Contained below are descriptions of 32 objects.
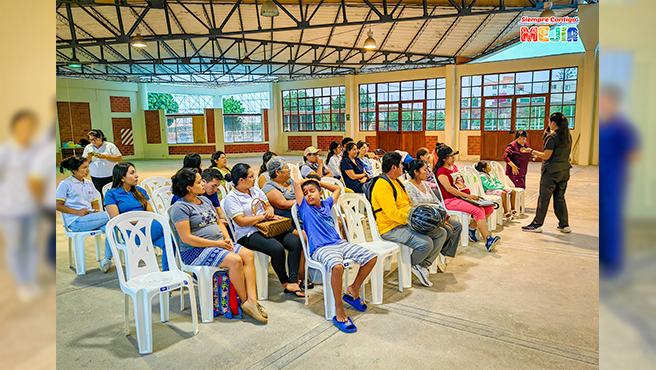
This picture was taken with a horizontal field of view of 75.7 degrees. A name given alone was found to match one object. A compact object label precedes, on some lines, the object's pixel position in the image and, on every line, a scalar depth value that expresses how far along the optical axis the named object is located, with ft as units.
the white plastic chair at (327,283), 9.55
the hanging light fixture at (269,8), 21.88
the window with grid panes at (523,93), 40.27
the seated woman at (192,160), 14.74
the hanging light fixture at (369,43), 29.73
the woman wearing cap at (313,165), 17.35
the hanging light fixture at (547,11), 26.43
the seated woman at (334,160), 19.36
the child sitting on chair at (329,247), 9.35
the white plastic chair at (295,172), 16.76
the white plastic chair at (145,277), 8.21
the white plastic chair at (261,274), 10.86
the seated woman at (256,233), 10.81
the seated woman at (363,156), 19.54
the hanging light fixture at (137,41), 26.71
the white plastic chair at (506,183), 19.83
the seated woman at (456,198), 14.73
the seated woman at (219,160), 16.28
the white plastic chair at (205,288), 9.51
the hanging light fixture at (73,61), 35.99
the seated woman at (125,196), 11.60
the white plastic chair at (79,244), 12.44
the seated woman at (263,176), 14.66
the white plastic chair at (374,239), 10.53
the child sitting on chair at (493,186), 18.48
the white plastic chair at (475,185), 17.61
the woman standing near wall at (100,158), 17.48
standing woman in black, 15.97
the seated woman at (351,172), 17.63
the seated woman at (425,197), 12.53
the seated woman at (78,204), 12.56
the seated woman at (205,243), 9.53
